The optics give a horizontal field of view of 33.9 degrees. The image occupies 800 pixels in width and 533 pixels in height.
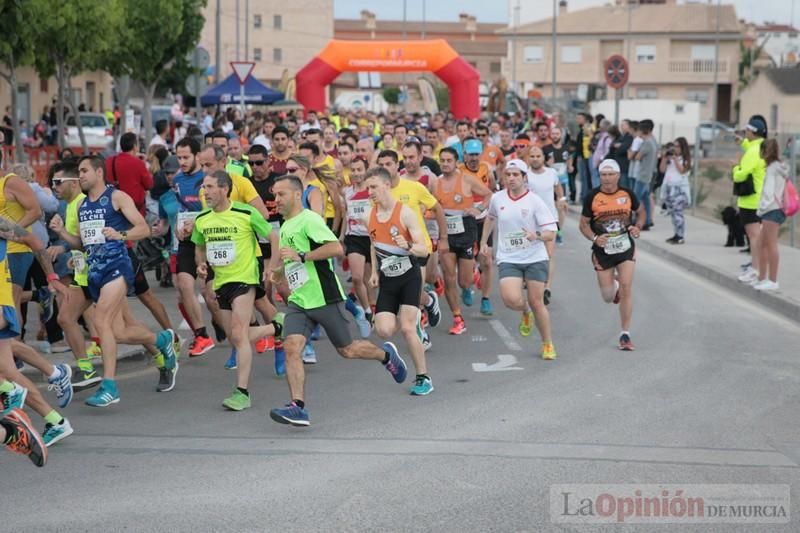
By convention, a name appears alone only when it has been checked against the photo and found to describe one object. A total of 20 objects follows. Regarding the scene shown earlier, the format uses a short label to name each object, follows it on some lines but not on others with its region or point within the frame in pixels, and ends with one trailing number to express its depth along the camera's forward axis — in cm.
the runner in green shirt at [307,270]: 910
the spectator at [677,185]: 2150
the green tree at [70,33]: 2561
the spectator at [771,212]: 1528
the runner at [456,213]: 1317
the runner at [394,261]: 1013
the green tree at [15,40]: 2108
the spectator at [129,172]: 1444
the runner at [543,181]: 1457
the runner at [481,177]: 1361
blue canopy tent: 3897
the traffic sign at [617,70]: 2623
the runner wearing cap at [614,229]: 1195
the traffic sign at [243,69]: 2819
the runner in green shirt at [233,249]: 966
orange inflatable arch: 3828
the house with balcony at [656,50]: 8581
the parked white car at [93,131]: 4562
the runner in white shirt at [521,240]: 1148
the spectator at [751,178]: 1585
